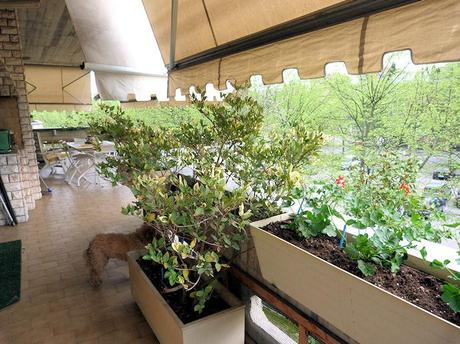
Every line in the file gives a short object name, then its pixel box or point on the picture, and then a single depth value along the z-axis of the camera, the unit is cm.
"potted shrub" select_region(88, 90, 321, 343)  164
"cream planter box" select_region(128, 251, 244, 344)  181
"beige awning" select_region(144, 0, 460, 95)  108
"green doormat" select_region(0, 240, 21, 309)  291
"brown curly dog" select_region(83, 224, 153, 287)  296
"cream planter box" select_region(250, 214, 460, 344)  95
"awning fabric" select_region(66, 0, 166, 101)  418
